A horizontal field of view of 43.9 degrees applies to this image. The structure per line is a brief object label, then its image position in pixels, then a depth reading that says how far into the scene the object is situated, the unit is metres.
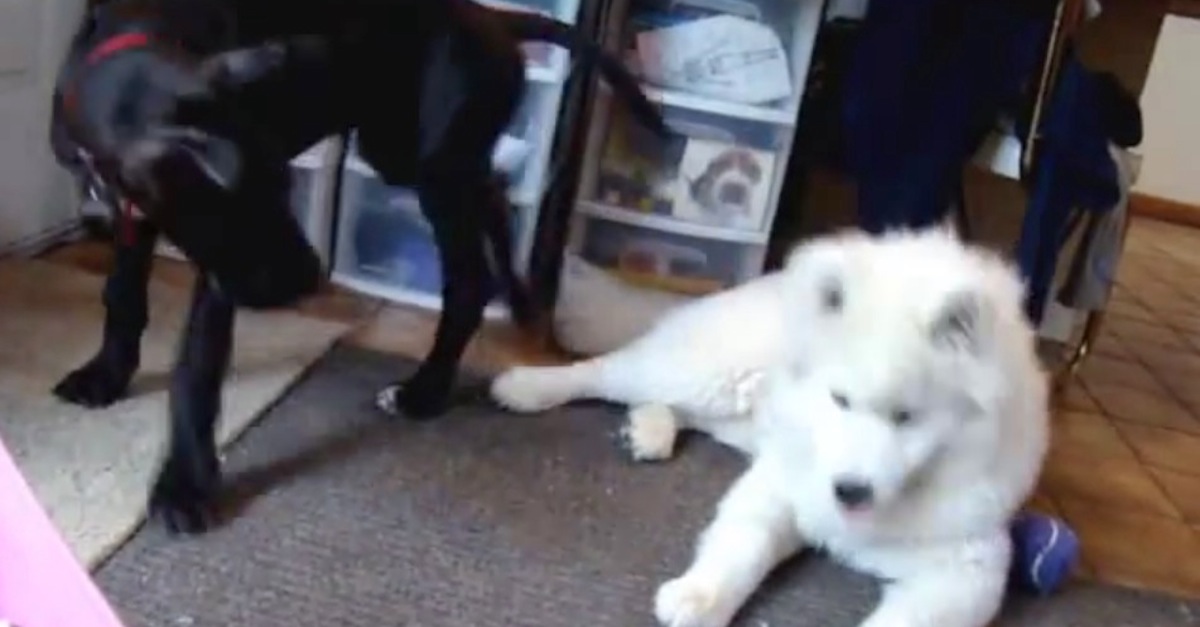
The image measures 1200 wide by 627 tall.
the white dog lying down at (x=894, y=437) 1.57
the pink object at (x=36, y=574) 0.84
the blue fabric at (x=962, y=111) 2.26
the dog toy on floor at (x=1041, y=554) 1.82
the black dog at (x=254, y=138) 1.47
